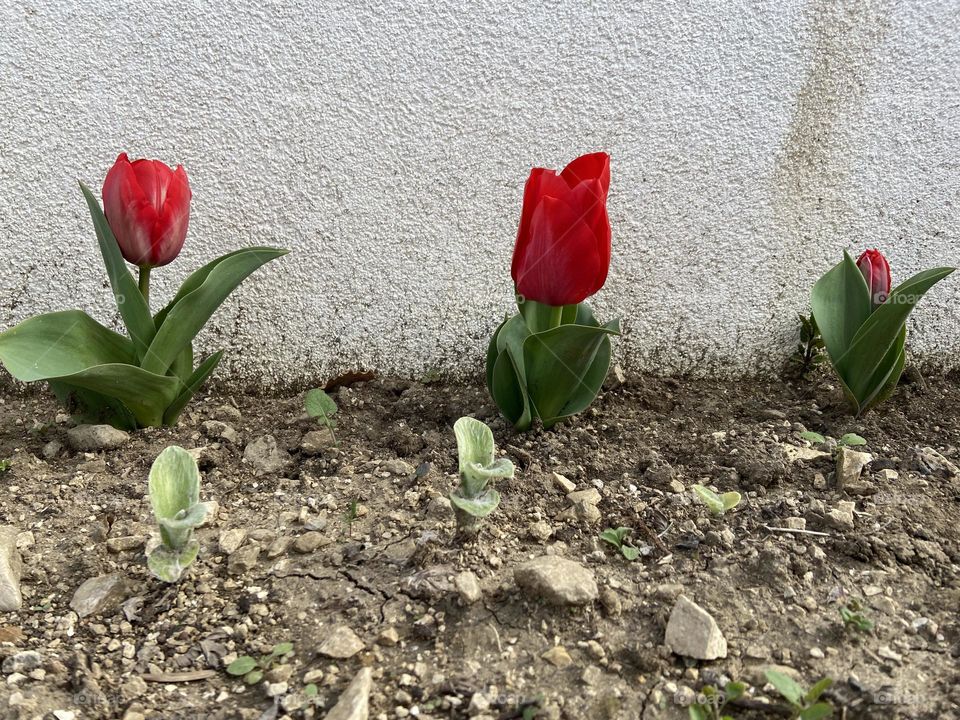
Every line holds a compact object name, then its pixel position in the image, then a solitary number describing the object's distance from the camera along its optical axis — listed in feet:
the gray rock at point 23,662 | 0.87
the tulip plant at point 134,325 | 1.20
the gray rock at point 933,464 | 1.27
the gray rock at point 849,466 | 1.22
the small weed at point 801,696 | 0.76
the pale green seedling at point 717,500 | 1.07
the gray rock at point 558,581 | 0.92
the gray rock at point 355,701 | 0.79
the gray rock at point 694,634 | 0.85
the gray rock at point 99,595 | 0.98
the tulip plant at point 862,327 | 1.39
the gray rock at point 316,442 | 1.36
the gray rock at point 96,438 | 1.31
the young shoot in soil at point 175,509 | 0.97
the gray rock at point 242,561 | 1.04
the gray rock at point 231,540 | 1.07
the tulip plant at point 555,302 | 1.15
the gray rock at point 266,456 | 1.32
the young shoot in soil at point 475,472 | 1.00
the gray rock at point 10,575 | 0.98
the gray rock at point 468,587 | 0.93
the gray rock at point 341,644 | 0.87
